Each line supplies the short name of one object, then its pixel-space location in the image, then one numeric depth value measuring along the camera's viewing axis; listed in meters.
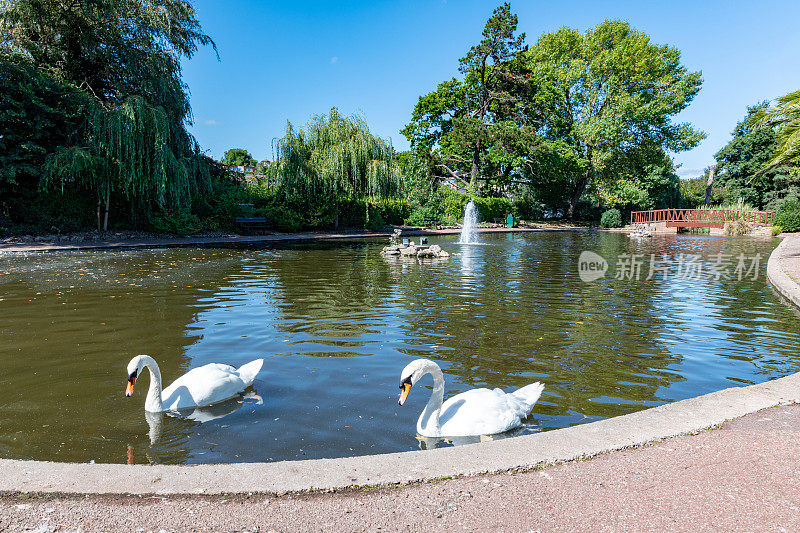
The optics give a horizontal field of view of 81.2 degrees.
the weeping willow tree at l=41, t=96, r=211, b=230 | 18.62
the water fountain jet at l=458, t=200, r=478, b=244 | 27.51
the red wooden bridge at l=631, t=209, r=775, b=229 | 34.97
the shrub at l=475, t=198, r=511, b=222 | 40.94
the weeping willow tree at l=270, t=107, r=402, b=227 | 27.19
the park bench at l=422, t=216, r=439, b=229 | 36.94
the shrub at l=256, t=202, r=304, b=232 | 28.34
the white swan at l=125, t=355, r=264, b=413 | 4.35
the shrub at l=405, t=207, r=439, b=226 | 36.59
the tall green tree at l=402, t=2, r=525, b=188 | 40.75
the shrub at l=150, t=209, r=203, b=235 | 23.12
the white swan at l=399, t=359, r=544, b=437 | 3.88
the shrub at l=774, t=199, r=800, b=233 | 30.72
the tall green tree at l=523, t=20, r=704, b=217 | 42.91
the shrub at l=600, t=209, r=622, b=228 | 46.16
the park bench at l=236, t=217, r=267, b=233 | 27.25
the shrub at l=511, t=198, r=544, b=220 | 46.69
